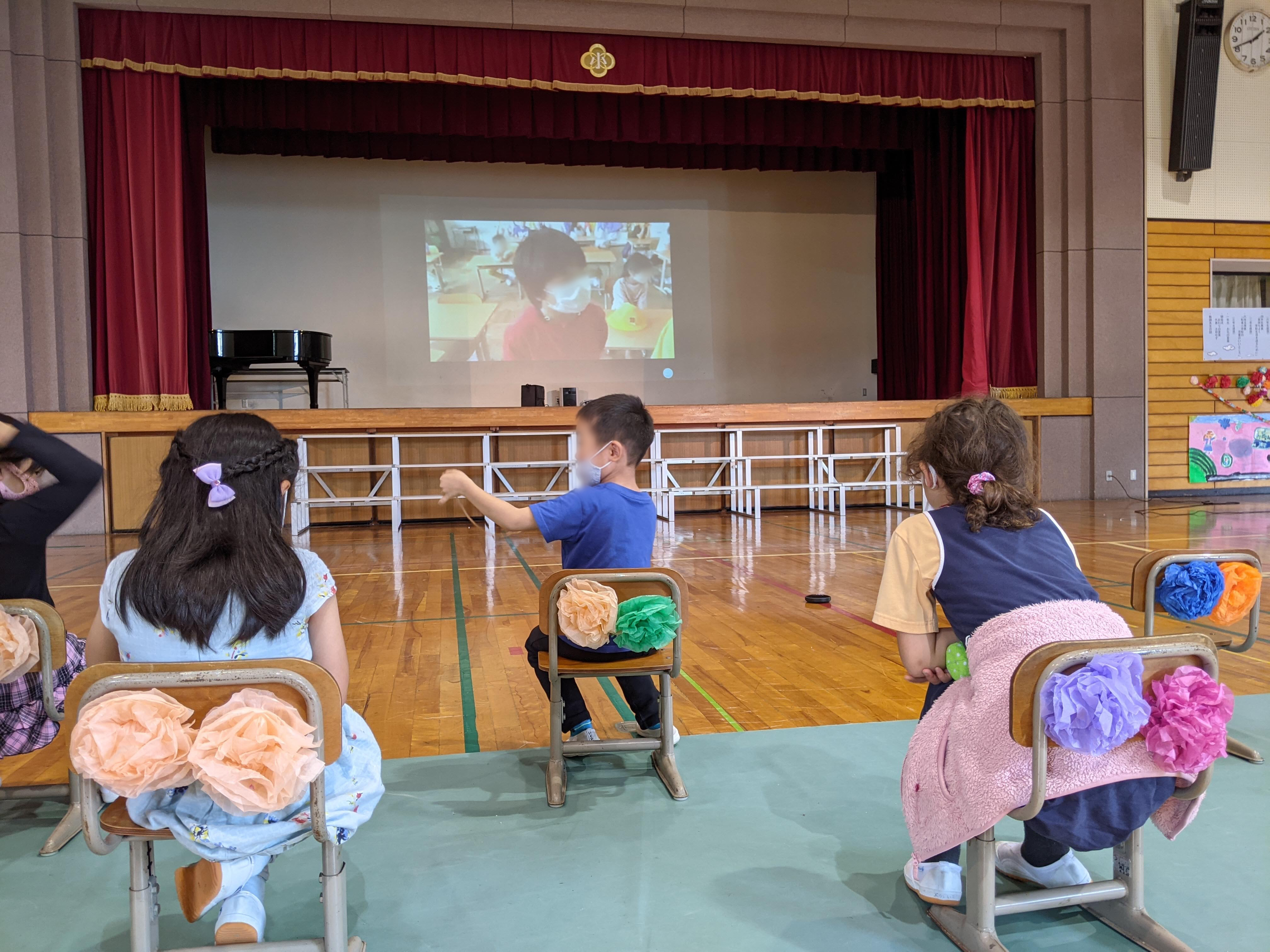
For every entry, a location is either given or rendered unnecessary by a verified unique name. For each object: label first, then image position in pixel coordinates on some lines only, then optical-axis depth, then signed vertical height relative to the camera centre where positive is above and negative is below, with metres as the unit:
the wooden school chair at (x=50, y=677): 1.85 -0.53
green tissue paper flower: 2.08 -0.49
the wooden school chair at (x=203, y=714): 1.23 -0.41
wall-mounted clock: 9.12 +3.44
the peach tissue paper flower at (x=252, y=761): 1.16 -0.44
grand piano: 9.30 +0.58
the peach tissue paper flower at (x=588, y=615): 2.03 -0.46
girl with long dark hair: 1.35 -0.28
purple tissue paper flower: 1.24 -0.41
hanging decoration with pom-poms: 9.34 +0.10
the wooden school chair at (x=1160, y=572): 2.31 -0.44
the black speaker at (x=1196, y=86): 8.78 +2.93
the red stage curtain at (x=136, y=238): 7.95 +1.47
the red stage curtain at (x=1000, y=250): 9.33 +1.48
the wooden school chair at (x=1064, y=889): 1.29 -0.75
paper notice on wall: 9.37 +0.63
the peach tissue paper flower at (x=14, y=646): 1.79 -0.45
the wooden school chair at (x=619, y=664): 2.12 -0.61
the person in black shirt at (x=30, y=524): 1.87 -0.24
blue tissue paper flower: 2.16 -0.45
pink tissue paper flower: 1.27 -0.44
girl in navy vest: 1.51 -0.26
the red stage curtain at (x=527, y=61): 7.87 +3.05
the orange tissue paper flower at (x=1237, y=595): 2.23 -0.48
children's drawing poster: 9.45 -0.53
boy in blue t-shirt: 2.25 -0.24
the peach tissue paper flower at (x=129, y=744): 1.17 -0.42
